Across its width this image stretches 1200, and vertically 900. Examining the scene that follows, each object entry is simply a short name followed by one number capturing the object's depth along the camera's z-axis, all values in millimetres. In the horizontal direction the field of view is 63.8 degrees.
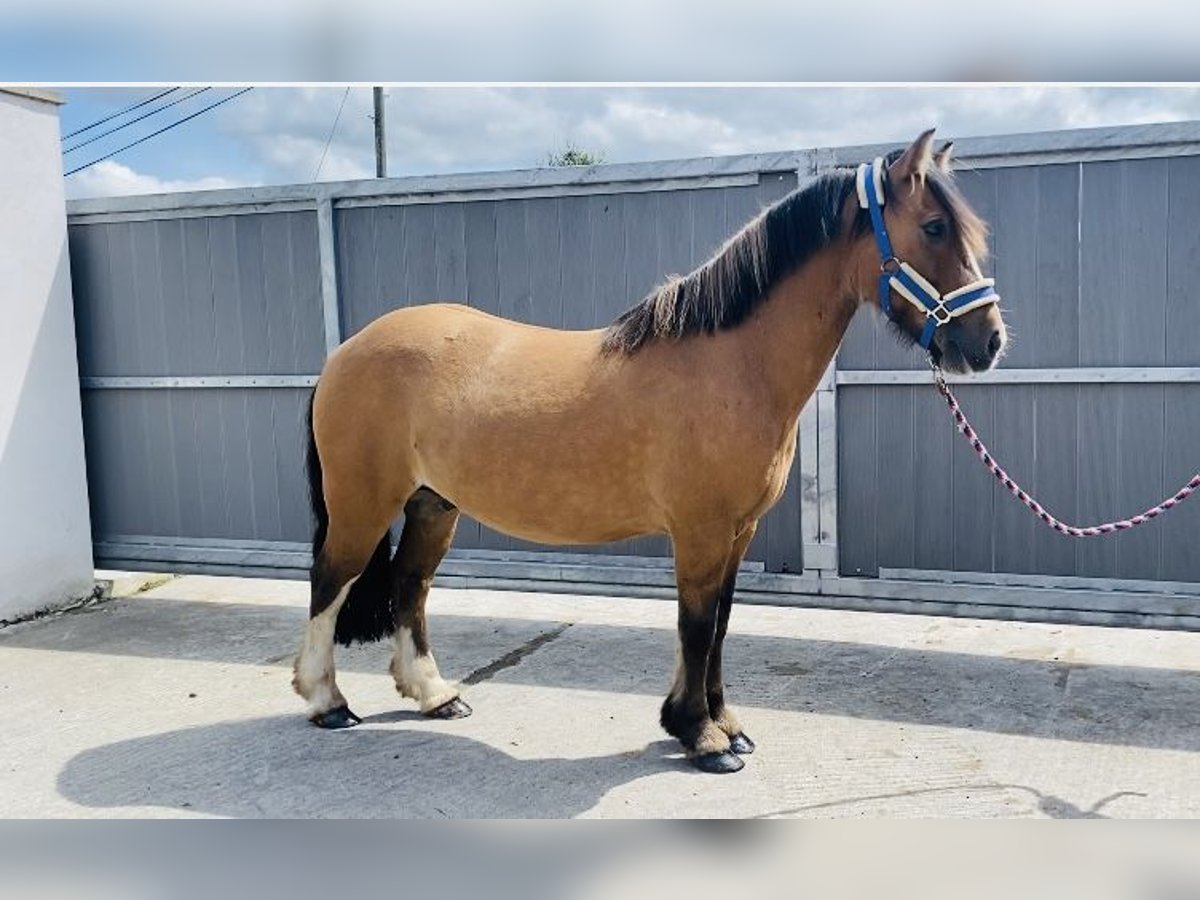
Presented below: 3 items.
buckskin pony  2928
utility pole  16923
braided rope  3105
